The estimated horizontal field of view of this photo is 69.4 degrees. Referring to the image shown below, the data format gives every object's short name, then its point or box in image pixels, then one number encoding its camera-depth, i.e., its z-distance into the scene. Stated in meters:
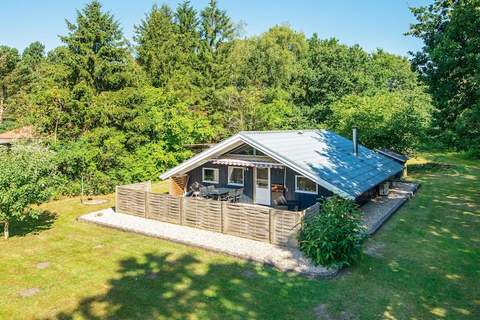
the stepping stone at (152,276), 10.53
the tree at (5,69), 51.47
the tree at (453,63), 16.16
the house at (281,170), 15.62
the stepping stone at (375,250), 12.21
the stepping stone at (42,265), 11.36
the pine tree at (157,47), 37.81
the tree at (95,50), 24.91
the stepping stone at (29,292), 9.47
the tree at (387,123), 31.72
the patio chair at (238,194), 18.79
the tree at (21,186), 13.04
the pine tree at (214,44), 40.10
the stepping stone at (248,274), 10.60
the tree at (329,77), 41.91
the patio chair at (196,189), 18.97
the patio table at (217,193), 18.16
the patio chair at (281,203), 16.81
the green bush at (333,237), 10.90
